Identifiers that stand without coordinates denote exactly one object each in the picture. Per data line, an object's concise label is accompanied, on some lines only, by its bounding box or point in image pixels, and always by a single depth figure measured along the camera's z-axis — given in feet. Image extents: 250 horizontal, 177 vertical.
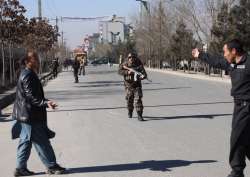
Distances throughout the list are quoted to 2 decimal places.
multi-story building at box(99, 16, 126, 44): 582.76
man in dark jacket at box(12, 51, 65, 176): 27.58
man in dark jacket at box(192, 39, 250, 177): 24.81
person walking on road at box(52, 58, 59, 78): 167.63
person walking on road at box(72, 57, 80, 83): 127.20
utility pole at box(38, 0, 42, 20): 183.20
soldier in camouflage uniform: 49.29
